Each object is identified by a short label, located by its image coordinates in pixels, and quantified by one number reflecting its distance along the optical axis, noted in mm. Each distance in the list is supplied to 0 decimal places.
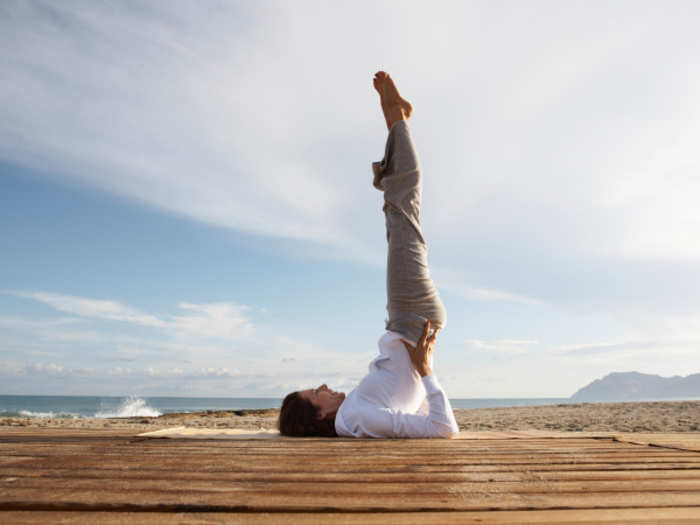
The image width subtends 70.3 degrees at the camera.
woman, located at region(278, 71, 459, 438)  3062
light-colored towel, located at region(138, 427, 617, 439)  3135
